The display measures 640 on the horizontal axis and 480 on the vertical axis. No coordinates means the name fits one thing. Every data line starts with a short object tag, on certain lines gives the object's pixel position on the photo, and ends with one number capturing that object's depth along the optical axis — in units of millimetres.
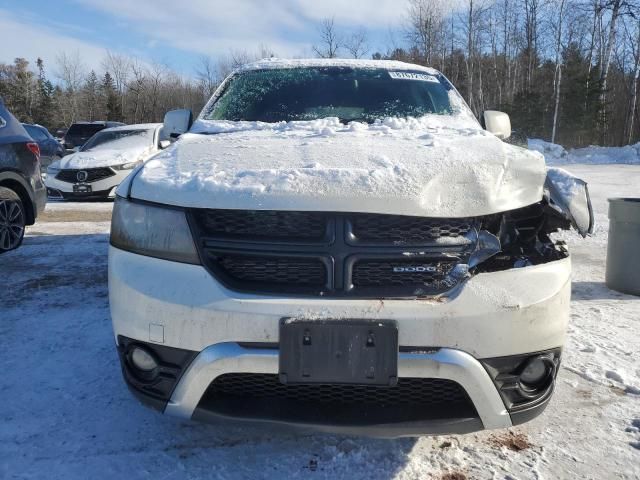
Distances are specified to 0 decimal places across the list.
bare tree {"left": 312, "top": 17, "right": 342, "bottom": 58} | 36062
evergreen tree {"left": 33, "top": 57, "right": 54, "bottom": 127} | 54125
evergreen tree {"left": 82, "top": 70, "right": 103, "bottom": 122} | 55406
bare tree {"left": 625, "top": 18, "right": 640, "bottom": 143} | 30316
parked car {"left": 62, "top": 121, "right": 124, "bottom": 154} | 17281
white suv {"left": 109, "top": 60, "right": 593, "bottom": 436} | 1741
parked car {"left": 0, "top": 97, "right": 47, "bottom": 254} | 5465
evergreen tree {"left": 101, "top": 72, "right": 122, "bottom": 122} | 49875
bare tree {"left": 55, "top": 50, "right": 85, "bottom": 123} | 54312
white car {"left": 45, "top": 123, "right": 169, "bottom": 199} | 9906
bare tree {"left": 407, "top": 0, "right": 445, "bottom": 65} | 36469
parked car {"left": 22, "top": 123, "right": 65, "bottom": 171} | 14354
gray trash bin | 4383
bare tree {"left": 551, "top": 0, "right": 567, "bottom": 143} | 31922
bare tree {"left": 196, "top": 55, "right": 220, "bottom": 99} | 46859
